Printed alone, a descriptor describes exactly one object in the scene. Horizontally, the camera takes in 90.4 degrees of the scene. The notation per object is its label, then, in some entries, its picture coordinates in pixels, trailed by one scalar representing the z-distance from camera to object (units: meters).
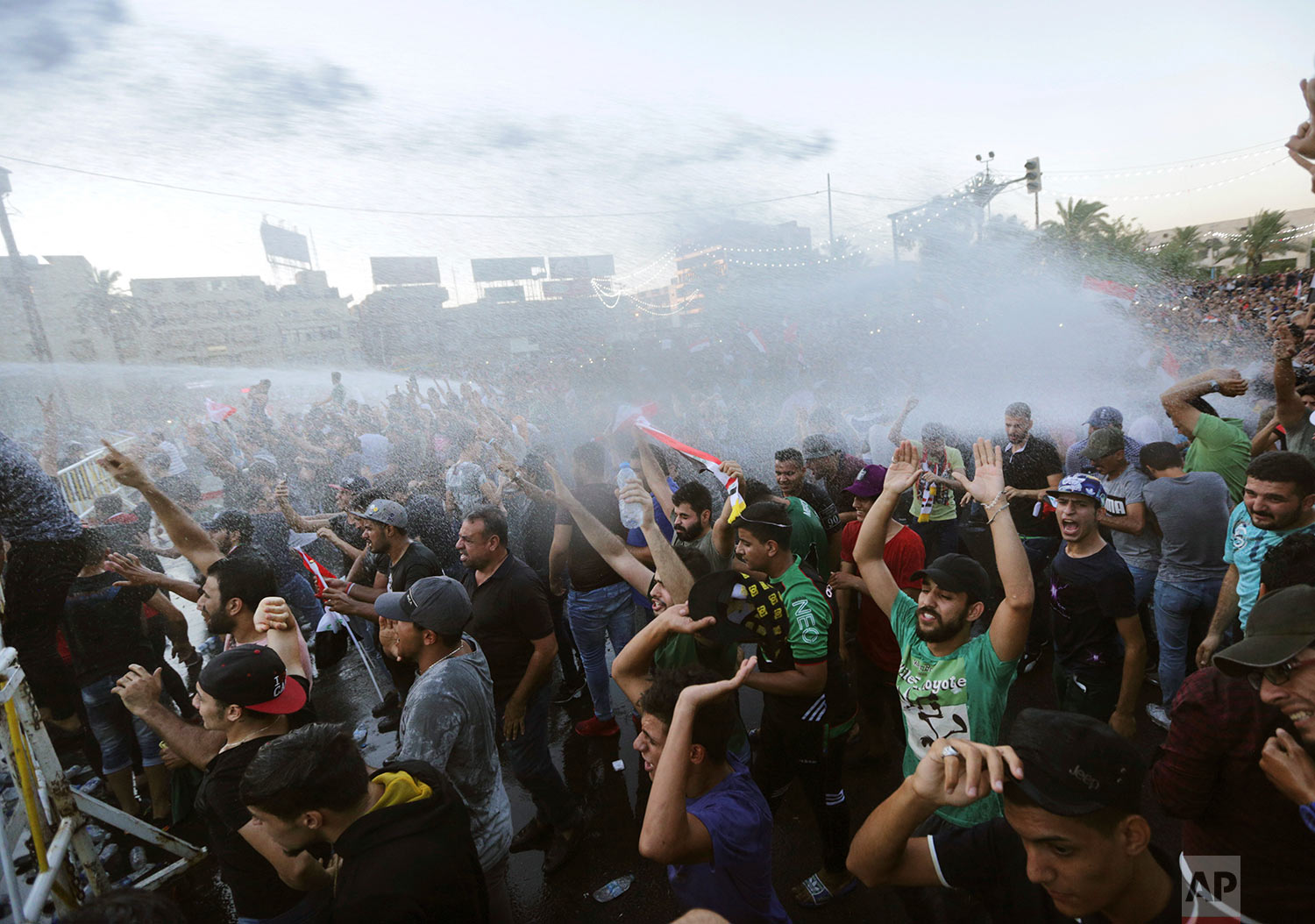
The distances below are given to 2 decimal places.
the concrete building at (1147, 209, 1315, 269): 31.83
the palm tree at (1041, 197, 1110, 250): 35.50
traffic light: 10.66
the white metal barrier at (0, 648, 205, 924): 2.44
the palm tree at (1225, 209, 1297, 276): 33.75
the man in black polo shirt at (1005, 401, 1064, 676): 5.32
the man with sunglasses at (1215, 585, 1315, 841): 1.63
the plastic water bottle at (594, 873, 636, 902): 3.52
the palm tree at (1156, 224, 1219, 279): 30.91
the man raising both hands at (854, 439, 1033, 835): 2.49
